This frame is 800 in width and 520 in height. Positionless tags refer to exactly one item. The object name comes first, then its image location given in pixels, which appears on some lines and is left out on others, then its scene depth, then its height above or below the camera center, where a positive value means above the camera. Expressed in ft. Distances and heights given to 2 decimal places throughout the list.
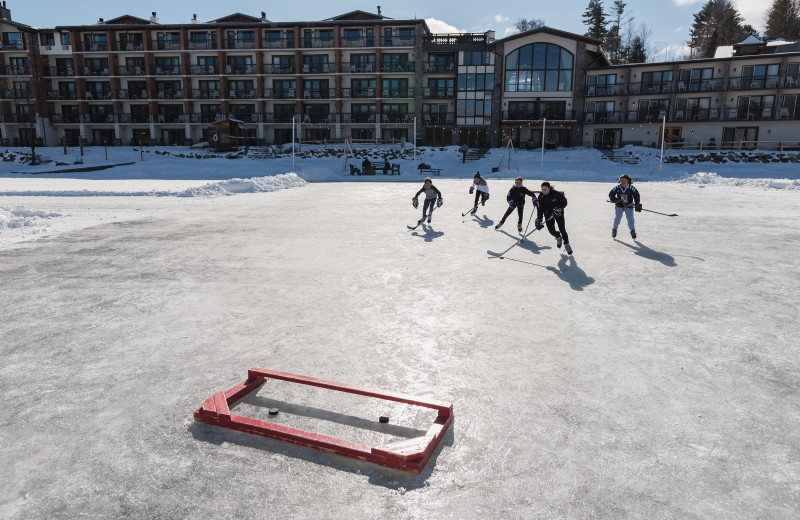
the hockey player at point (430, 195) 46.30 -3.46
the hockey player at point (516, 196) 43.14 -3.26
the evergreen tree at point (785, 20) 191.83 +54.63
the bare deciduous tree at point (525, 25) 256.93 +70.35
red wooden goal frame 11.37 -6.78
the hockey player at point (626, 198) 39.04 -3.07
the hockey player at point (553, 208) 34.53 -3.52
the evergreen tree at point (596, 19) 224.12 +63.18
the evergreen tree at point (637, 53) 208.03 +44.76
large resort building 157.58 +24.37
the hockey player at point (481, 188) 52.90 -3.25
